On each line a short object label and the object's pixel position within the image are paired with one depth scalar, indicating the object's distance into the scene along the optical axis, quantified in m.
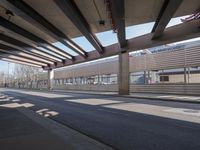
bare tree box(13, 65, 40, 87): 41.98
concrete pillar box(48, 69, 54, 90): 27.49
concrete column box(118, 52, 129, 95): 15.36
